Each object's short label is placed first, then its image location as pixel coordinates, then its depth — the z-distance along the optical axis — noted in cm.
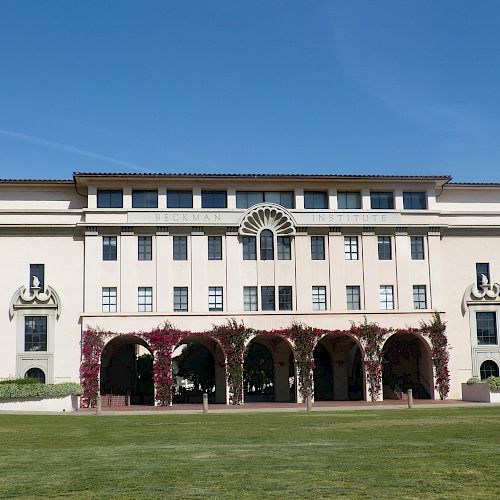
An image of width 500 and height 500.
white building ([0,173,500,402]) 4522
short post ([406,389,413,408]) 3824
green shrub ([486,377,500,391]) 4338
